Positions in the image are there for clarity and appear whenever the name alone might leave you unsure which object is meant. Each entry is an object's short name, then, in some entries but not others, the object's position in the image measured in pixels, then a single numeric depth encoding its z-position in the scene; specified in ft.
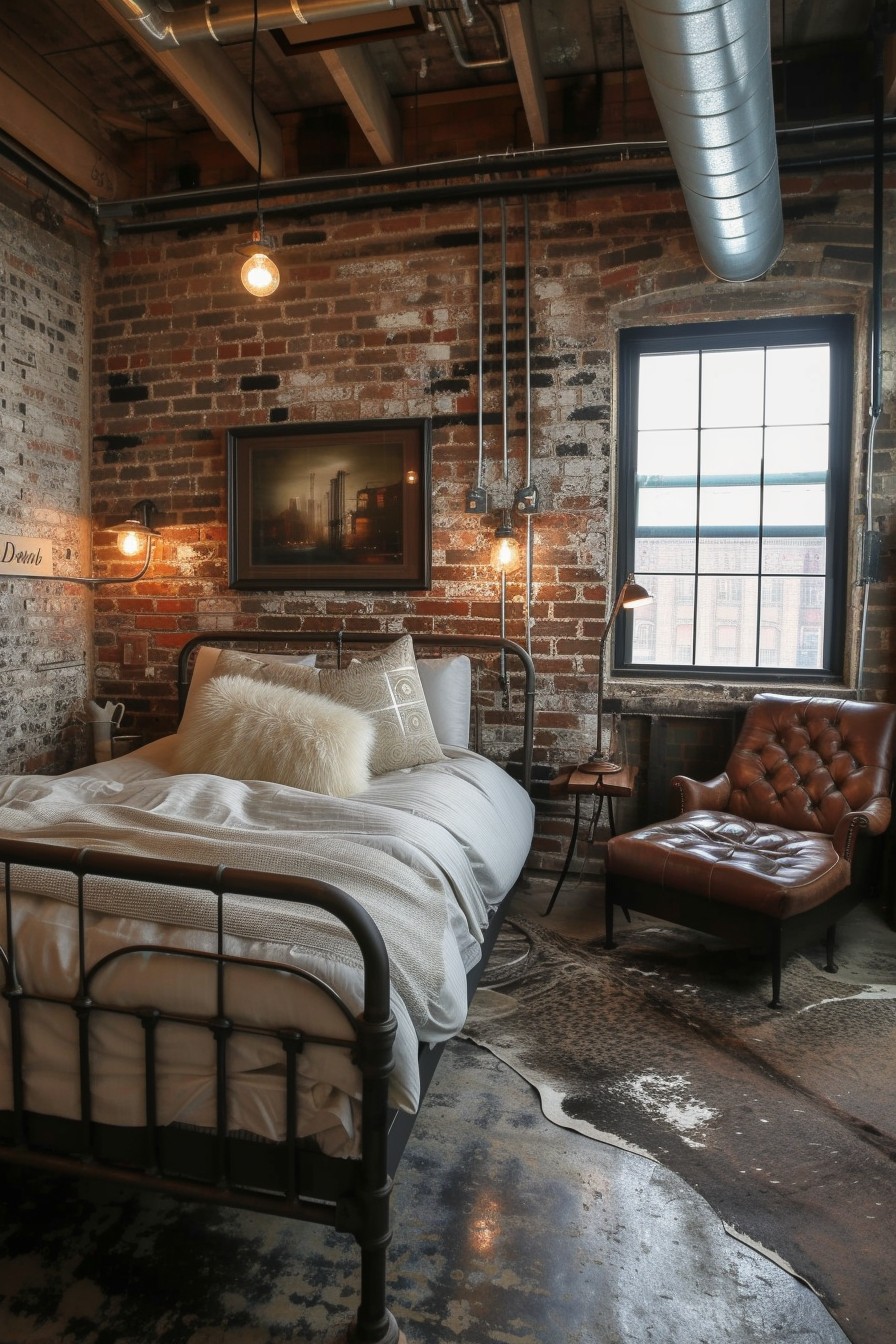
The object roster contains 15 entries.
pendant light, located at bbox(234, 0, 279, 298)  9.86
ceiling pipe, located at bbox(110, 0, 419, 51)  9.08
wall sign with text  12.42
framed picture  12.99
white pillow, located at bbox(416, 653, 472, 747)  11.53
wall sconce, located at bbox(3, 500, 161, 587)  13.21
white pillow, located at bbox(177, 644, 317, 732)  11.44
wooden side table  10.85
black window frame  12.08
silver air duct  7.00
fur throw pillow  8.90
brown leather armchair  8.95
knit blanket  5.23
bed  4.66
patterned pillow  10.23
